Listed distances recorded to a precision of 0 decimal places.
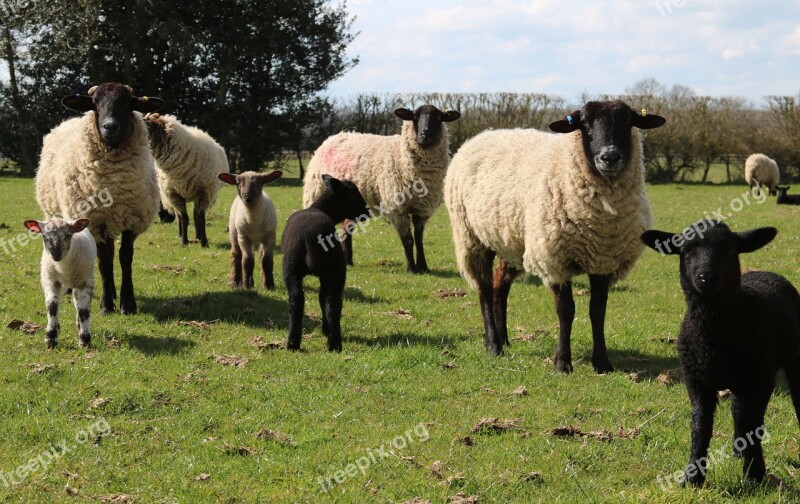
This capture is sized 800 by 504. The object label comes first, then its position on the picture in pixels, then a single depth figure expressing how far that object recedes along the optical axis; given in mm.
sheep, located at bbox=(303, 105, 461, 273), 12172
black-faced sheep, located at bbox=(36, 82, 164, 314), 8742
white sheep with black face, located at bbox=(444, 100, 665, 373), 6754
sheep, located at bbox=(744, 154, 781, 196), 28453
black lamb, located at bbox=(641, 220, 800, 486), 4203
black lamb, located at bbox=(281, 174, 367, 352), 7211
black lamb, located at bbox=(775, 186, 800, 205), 22656
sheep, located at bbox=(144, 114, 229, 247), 13953
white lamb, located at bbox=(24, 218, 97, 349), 7043
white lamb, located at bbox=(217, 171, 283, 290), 9828
